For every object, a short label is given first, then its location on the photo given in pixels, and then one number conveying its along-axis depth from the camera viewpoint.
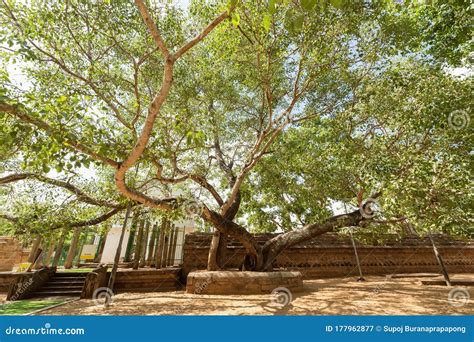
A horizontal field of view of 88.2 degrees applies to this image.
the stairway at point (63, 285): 9.23
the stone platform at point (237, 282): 8.30
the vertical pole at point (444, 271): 9.70
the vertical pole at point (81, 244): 19.46
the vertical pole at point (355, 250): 10.67
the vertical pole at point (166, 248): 11.57
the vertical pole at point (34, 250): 10.91
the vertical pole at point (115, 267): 7.27
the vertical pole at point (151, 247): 11.55
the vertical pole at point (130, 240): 12.10
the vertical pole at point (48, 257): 11.75
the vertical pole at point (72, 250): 12.57
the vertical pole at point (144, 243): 11.23
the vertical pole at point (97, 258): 17.67
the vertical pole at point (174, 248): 12.30
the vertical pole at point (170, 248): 11.94
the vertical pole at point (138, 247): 10.79
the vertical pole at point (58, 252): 10.99
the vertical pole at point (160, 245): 11.05
